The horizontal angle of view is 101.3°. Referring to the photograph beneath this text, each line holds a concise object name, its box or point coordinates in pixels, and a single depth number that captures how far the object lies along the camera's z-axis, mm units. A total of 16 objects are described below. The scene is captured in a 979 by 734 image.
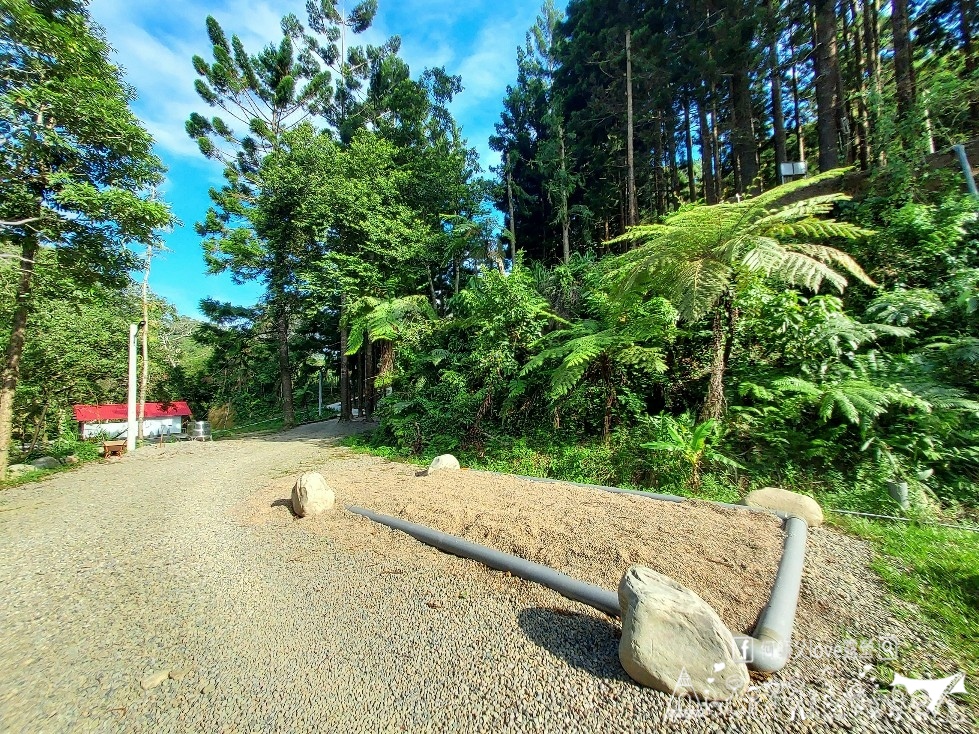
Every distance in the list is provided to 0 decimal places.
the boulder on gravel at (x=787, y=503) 3077
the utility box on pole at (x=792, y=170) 7591
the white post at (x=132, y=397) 10977
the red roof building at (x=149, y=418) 22203
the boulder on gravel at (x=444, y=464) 5695
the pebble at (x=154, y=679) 1935
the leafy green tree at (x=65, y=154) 6691
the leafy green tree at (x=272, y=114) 14234
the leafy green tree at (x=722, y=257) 3904
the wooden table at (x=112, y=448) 10258
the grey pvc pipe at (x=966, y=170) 5555
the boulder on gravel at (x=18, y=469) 8397
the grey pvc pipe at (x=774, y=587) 1630
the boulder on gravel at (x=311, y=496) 4289
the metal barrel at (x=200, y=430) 14359
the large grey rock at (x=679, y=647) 1549
